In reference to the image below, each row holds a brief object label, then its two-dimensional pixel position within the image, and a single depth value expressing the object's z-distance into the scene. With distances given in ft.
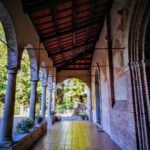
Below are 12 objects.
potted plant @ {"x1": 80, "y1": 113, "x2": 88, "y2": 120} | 54.13
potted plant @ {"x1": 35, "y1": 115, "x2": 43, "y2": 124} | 28.02
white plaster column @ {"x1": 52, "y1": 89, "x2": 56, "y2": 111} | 51.79
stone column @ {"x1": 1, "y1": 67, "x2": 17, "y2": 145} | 14.60
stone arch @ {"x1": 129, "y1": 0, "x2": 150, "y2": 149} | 14.01
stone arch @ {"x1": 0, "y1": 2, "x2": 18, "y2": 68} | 14.16
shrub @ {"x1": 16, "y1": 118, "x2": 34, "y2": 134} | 19.53
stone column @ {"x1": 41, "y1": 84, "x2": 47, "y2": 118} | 33.09
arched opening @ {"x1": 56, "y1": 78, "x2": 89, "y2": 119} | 65.98
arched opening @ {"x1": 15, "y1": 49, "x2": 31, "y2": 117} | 53.67
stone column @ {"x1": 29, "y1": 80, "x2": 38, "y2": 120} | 24.12
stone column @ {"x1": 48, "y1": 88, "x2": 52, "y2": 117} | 42.98
